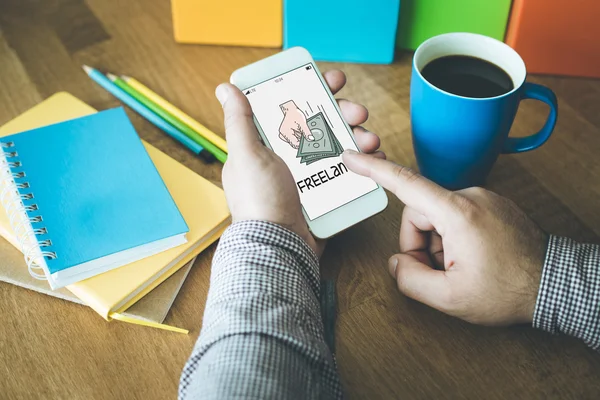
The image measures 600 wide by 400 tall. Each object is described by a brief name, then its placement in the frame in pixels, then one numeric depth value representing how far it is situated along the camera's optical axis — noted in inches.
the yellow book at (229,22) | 33.9
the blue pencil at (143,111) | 30.4
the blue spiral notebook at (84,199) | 25.3
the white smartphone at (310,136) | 26.4
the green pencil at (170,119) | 30.3
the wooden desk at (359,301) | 22.8
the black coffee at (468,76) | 26.5
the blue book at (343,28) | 32.9
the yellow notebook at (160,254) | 24.6
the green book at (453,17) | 32.9
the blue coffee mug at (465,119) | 24.9
